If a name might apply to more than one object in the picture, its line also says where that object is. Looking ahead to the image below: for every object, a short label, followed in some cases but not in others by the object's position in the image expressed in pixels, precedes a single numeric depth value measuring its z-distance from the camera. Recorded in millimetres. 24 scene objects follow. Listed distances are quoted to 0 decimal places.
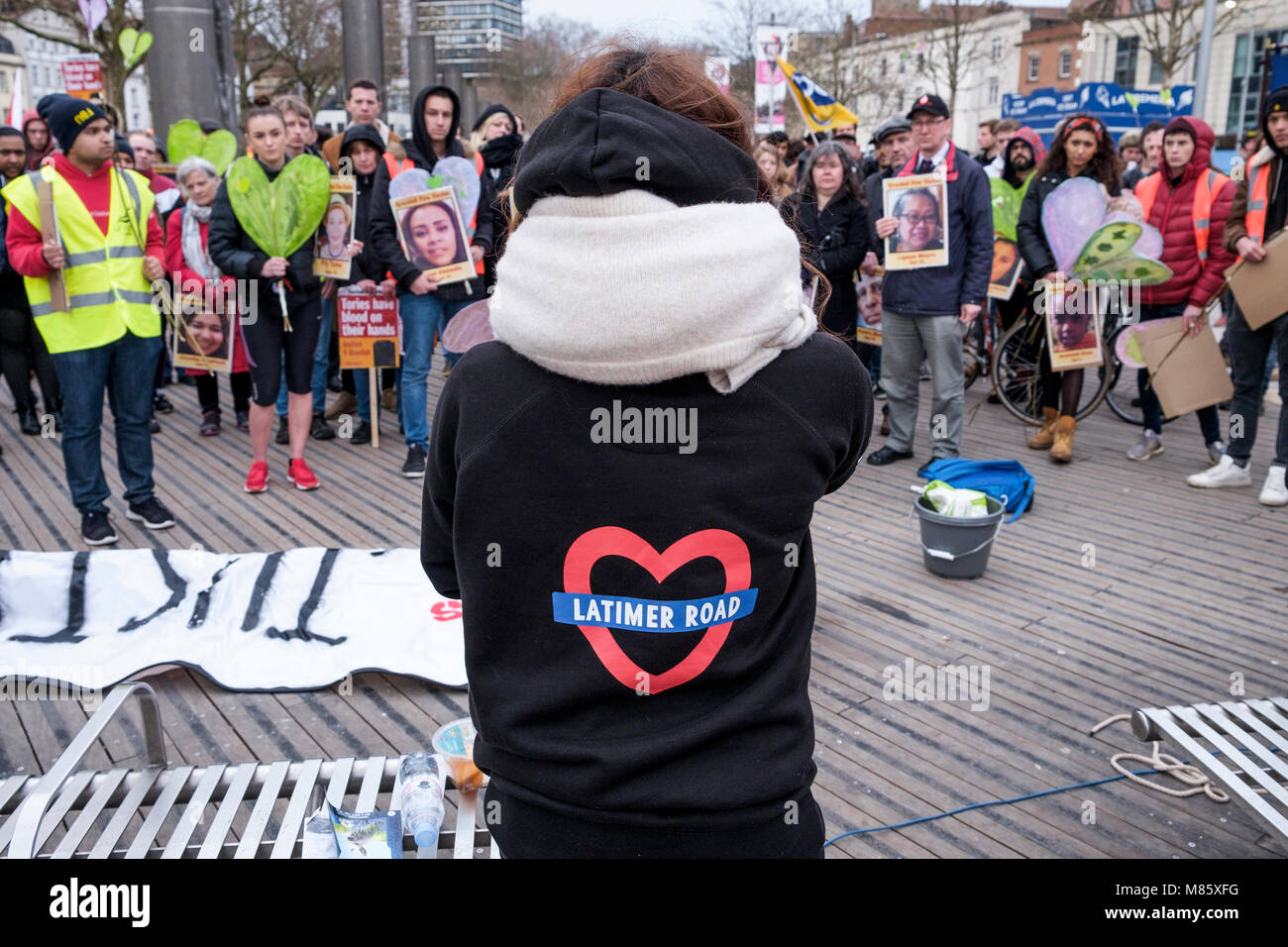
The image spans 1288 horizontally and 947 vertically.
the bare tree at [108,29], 21844
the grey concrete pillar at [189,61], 12234
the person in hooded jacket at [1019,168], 8922
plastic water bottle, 2557
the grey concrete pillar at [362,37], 14336
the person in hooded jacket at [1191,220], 7203
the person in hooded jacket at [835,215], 7508
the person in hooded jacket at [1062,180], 7348
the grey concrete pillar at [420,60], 19094
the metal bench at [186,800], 2553
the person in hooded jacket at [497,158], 7438
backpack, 6266
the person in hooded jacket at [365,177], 7321
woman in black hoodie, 1310
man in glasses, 6926
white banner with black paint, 4301
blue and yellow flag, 10297
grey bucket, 5270
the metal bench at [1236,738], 2834
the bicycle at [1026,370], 8203
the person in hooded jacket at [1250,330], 6520
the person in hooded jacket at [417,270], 6992
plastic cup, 2846
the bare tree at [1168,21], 28578
